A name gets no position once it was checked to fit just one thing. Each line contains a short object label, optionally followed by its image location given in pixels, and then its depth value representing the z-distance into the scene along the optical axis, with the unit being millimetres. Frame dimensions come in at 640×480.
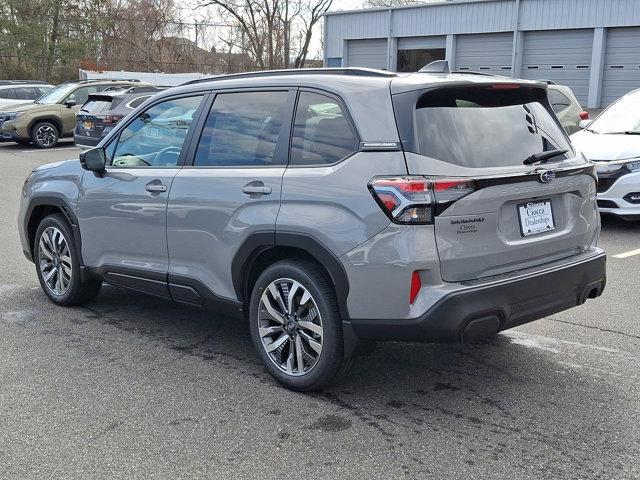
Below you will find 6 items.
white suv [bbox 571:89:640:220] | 8914
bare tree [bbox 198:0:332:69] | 44969
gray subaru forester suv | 3777
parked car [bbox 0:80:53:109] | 23578
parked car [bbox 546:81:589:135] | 13044
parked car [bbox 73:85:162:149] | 16906
